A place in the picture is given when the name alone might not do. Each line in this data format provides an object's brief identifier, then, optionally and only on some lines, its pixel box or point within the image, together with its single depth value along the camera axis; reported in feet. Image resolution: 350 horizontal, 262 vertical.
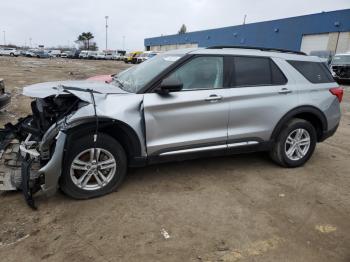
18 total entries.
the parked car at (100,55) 195.27
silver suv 11.93
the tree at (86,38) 312.09
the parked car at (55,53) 206.80
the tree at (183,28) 369.07
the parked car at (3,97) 22.74
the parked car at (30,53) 187.26
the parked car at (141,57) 148.11
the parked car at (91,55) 193.77
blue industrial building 97.71
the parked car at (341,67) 67.28
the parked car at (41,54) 180.63
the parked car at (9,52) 187.32
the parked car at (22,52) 194.47
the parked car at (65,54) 201.30
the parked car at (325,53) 85.05
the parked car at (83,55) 193.67
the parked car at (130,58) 156.34
